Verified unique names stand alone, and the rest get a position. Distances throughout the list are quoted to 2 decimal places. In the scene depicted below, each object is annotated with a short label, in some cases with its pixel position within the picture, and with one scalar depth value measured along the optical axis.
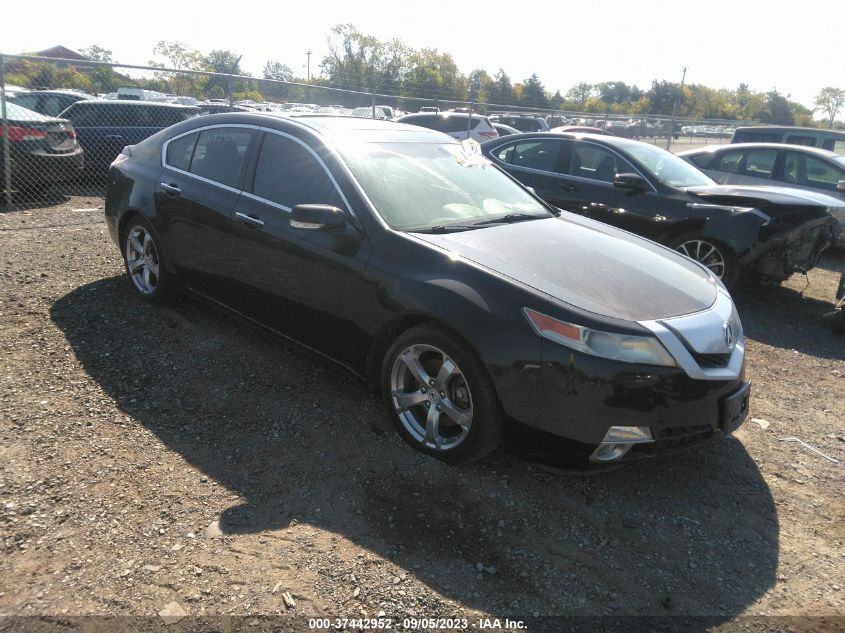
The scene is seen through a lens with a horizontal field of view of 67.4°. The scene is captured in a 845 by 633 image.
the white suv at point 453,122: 16.52
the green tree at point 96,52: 58.69
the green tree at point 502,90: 69.94
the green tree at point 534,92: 77.12
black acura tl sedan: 2.83
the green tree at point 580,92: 118.62
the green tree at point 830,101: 106.44
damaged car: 6.18
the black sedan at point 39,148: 8.88
